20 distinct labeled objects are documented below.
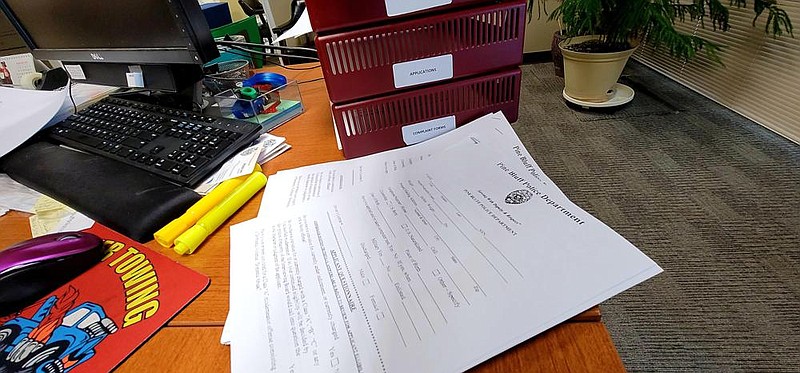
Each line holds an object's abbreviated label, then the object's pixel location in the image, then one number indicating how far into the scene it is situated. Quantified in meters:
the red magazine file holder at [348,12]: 0.44
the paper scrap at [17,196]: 0.55
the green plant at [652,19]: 1.59
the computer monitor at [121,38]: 0.60
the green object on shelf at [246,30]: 1.01
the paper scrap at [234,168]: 0.51
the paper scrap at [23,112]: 0.64
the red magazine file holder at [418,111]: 0.51
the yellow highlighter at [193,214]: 0.42
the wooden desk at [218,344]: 0.28
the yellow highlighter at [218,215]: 0.42
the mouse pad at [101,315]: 0.33
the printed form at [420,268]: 0.28
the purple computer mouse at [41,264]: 0.37
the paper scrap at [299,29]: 0.61
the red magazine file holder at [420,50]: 0.47
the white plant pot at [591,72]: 1.85
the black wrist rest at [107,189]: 0.45
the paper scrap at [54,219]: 0.49
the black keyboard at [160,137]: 0.53
